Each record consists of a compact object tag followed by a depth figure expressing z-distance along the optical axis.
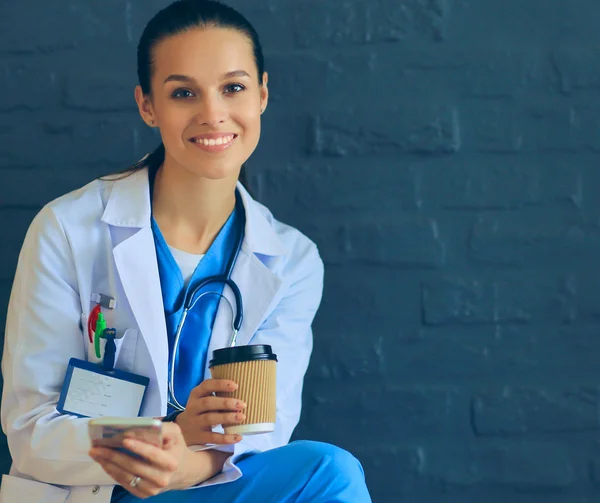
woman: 1.62
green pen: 1.70
